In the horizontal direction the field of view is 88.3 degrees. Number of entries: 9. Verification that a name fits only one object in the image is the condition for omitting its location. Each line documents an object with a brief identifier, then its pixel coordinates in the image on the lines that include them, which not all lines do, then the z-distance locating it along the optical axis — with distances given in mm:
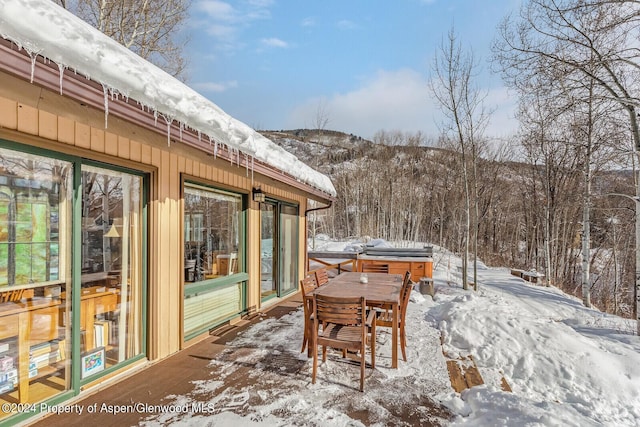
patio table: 3147
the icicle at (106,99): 1758
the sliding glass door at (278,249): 5508
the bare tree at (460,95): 8453
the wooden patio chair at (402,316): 3377
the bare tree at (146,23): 7660
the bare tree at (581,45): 4738
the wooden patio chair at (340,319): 2676
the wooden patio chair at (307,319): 3246
